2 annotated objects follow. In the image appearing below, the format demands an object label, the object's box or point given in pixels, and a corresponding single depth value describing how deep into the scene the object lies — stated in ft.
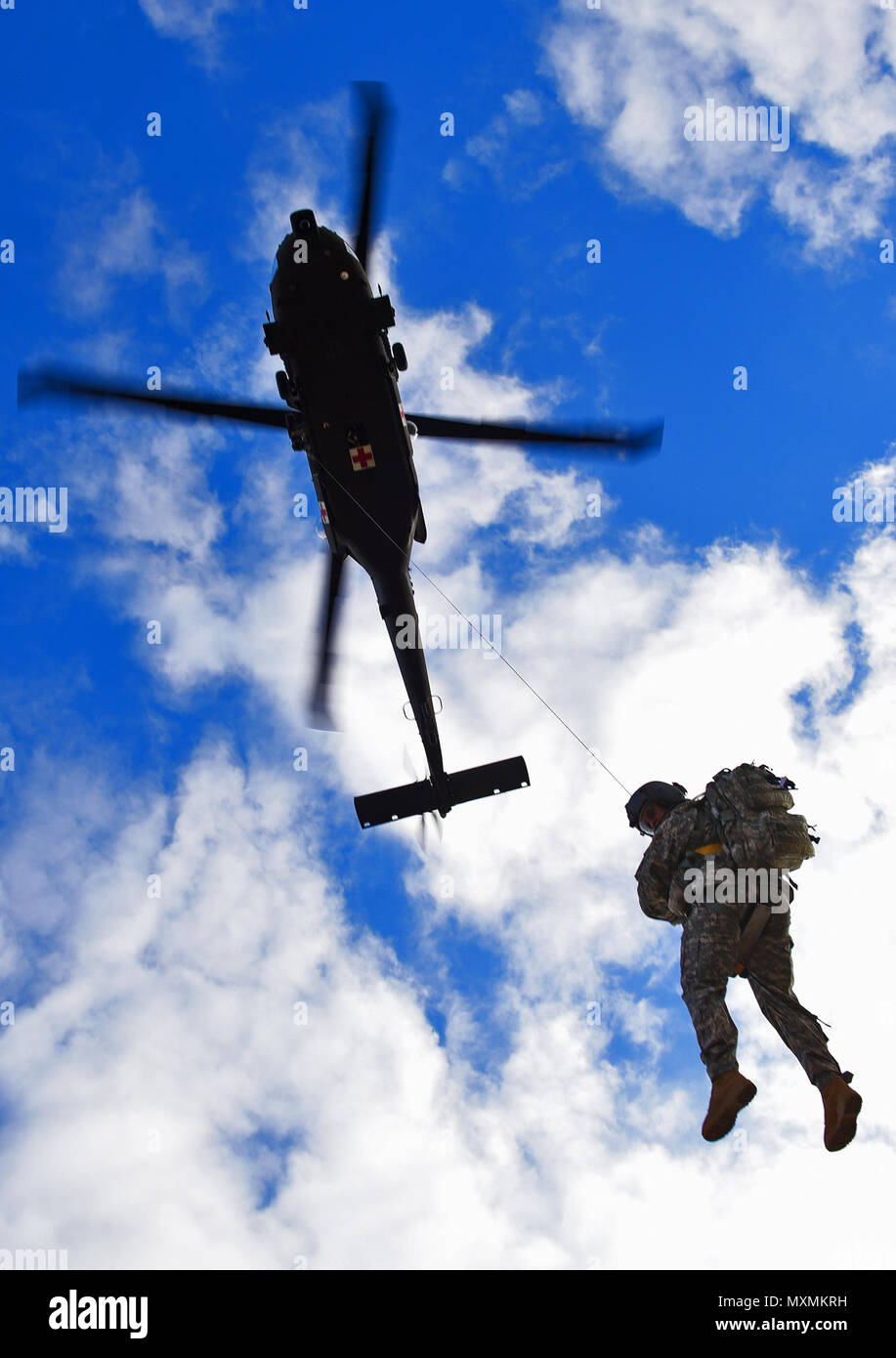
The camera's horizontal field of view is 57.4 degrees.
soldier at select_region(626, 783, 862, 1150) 17.29
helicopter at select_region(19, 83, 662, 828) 31.91
